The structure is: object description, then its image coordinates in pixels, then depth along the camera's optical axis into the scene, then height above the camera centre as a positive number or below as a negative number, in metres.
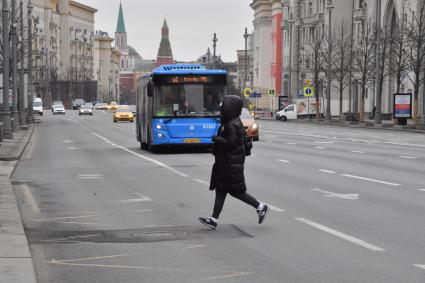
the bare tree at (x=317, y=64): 85.62 +1.41
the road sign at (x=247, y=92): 107.20 -1.39
